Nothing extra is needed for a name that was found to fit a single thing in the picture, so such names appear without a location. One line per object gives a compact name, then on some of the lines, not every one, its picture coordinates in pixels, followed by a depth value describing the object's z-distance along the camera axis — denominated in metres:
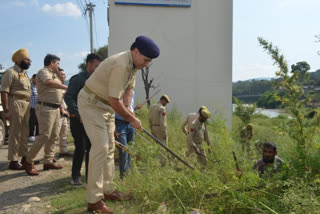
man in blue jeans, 3.97
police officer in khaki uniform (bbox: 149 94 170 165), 6.68
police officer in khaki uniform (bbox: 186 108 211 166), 5.65
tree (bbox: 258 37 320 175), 2.83
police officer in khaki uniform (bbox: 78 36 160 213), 2.77
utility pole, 25.02
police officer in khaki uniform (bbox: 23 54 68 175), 4.39
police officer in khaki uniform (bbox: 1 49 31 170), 4.47
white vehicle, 7.14
